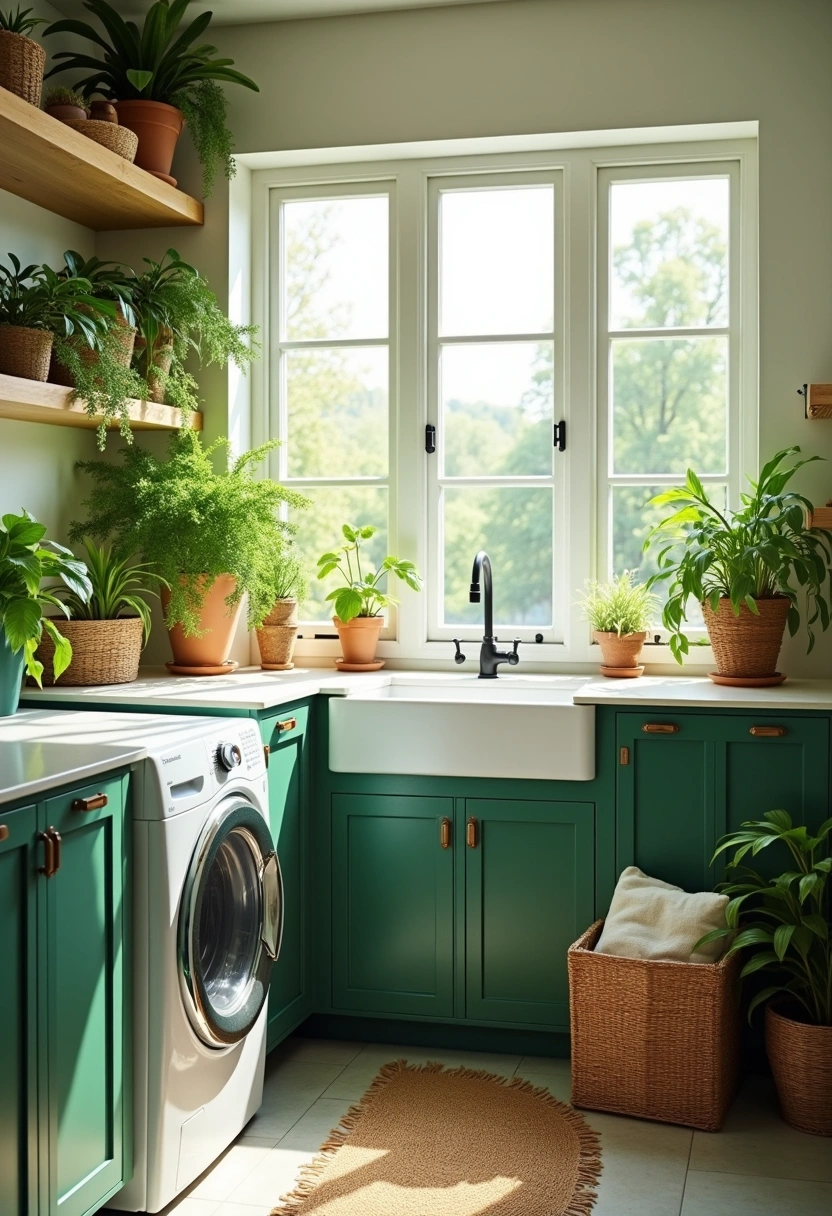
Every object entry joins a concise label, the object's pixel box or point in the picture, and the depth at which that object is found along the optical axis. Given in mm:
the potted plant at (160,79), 3443
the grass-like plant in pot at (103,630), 3191
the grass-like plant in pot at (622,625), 3484
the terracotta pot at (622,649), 3479
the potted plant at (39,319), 2869
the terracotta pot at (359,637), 3656
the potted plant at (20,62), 2768
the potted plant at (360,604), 3613
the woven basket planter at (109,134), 3131
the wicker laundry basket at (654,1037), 2732
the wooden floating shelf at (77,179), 2812
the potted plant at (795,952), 2723
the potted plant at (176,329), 3365
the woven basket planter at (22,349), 2861
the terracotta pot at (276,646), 3623
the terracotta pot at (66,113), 3123
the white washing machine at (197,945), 2324
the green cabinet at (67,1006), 1951
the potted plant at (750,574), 3143
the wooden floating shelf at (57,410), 2811
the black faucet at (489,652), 3518
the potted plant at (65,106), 3125
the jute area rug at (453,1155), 2426
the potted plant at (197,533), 3293
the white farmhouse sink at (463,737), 3039
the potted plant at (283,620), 3619
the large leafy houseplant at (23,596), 2635
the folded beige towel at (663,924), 2799
